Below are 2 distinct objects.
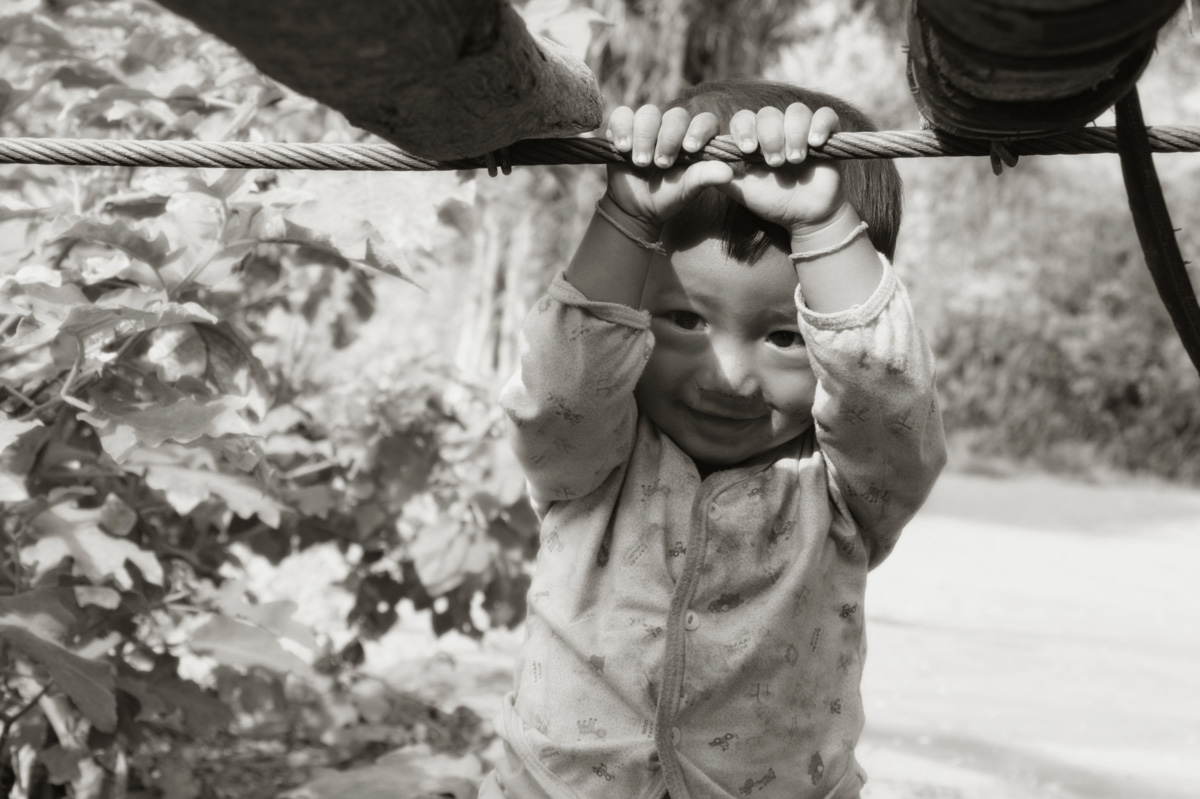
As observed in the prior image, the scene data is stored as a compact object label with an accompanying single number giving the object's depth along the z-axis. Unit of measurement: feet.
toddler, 4.64
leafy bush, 6.11
